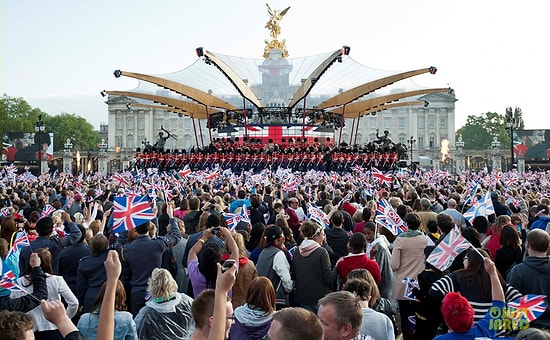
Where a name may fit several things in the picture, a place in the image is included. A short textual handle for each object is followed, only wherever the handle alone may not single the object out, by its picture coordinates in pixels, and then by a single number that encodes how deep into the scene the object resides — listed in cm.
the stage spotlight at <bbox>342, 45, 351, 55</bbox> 4143
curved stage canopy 4391
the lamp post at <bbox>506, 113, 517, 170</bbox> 4435
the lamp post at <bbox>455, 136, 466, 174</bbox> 8631
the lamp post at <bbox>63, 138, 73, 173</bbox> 7886
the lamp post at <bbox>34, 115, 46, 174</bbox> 4453
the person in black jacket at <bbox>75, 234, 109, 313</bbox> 680
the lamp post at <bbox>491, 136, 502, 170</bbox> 6829
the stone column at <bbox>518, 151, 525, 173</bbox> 5584
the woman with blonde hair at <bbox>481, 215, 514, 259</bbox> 824
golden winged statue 7375
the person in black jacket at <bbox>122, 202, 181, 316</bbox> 722
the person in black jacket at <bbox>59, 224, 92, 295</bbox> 758
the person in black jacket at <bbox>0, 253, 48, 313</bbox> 544
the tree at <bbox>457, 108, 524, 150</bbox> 12962
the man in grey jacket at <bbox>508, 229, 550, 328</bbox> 594
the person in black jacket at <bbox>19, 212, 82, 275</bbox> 753
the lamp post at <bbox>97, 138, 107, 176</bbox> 9336
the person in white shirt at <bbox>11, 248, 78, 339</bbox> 554
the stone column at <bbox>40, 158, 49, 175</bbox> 6272
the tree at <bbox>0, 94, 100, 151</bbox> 9912
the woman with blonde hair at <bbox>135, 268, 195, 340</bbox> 534
